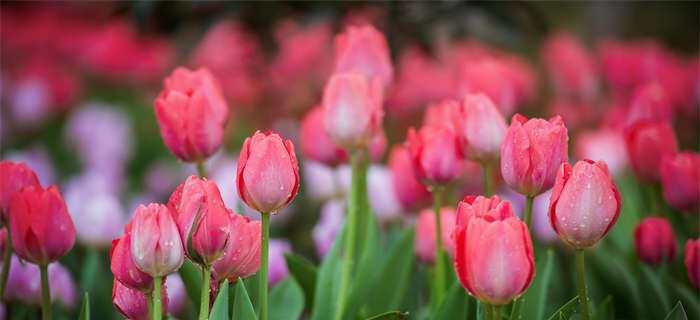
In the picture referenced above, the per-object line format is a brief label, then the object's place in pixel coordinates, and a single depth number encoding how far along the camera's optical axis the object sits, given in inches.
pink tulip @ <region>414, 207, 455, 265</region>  68.9
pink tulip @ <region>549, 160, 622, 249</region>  58.2
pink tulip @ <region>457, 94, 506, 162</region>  64.4
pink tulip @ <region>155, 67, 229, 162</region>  63.6
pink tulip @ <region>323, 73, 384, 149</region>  64.9
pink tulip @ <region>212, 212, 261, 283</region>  58.3
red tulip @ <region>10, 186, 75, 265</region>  60.3
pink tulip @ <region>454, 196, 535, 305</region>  56.5
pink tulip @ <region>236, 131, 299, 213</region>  58.5
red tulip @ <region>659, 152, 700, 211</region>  68.4
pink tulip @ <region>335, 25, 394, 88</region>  69.1
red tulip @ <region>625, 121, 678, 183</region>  70.4
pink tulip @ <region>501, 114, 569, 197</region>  60.0
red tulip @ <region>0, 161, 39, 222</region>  62.1
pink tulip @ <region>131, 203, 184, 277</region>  57.2
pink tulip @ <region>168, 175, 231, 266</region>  57.5
